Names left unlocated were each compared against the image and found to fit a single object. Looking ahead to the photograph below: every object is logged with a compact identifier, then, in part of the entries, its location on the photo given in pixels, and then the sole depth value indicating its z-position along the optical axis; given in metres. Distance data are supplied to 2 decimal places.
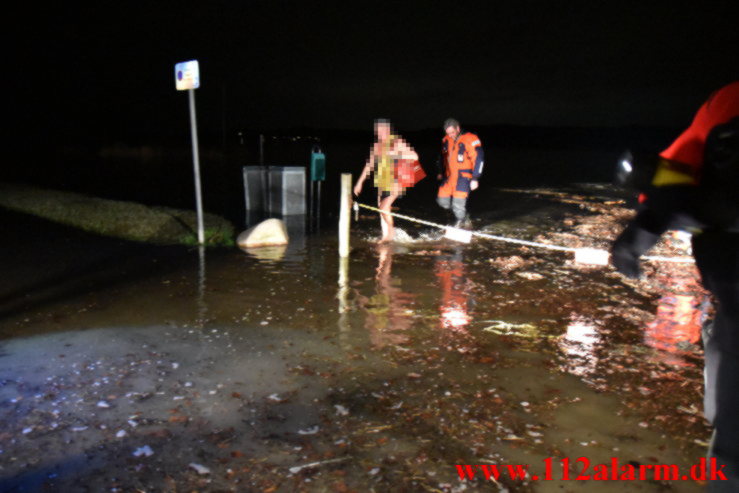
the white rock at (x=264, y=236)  9.56
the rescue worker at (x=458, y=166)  10.01
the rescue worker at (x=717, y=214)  1.77
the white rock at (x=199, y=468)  3.09
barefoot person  9.45
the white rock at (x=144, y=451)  3.25
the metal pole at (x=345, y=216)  8.46
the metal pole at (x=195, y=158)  8.71
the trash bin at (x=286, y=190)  13.16
